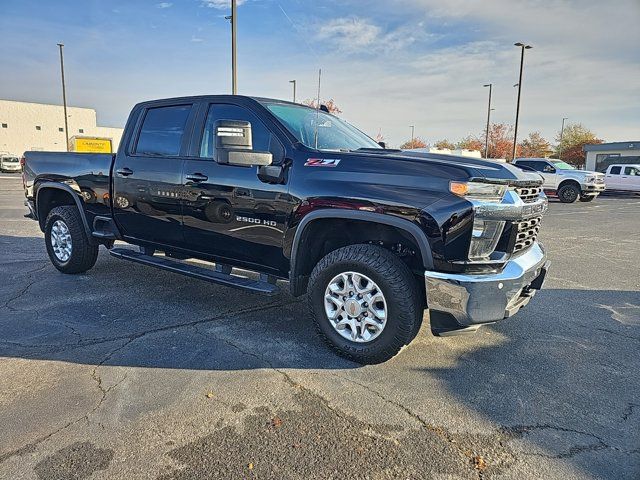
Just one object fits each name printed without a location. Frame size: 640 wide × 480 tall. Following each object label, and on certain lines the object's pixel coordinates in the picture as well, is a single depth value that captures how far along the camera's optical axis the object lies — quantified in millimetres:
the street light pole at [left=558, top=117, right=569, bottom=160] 59719
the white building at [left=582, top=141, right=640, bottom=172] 43188
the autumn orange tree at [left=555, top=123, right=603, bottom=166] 56906
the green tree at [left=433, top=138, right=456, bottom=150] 63866
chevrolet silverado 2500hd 3156
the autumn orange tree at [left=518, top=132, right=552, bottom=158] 61844
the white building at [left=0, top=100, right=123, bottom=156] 54125
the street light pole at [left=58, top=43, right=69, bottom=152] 35812
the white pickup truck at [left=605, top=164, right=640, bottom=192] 23891
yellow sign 30661
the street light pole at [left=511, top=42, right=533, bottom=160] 26777
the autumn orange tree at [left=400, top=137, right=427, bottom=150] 61444
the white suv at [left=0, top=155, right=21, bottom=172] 37719
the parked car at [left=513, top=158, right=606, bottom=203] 19484
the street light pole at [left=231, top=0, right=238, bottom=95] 14039
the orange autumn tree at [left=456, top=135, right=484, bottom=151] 62503
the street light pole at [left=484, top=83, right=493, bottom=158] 37594
